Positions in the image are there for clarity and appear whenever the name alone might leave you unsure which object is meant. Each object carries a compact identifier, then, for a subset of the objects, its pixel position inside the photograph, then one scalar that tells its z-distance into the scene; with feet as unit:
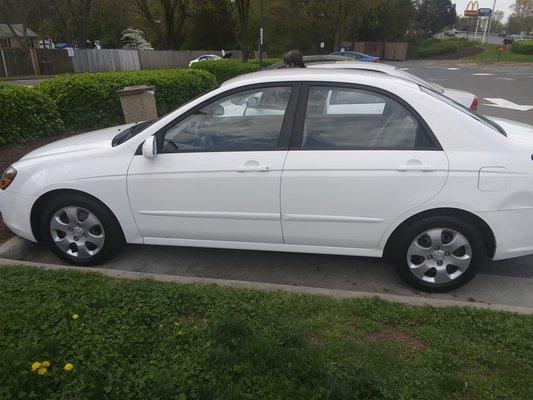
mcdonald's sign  269.23
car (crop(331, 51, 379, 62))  53.79
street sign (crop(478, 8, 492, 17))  254.86
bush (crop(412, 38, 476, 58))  209.97
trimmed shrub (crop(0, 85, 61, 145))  21.48
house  157.37
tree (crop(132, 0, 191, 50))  115.64
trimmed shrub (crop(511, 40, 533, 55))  159.22
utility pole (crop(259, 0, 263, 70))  62.69
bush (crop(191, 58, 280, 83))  49.83
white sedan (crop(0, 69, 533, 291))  11.24
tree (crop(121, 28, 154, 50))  172.44
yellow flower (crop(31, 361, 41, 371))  8.14
